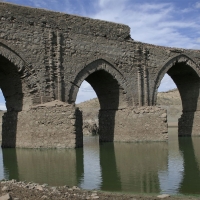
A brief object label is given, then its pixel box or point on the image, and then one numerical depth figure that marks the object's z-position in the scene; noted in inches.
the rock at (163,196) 209.6
